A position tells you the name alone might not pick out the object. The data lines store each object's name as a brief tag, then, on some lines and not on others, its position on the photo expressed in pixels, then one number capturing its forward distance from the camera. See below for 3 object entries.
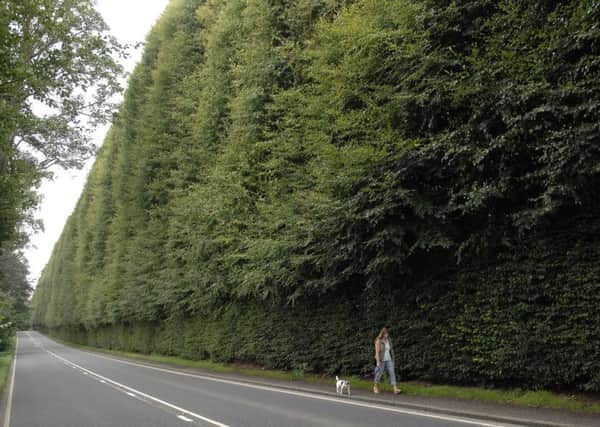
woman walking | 11.76
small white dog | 12.18
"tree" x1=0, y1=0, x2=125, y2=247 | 11.34
